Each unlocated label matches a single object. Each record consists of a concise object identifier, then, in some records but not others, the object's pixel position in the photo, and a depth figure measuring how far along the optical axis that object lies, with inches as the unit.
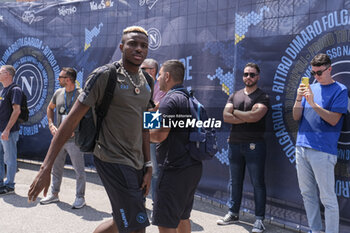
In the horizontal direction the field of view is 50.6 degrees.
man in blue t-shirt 157.9
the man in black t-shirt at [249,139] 183.0
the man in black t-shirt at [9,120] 230.7
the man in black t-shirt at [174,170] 122.4
